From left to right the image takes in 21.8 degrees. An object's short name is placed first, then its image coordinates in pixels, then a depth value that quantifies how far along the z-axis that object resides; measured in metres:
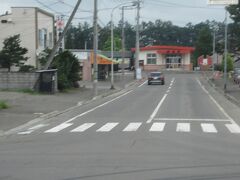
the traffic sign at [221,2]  34.03
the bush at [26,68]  57.53
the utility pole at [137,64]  92.00
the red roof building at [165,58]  138.12
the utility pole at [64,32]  47.45
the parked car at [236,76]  77.12
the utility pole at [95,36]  49.01
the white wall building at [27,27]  64.06
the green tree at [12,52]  58.31
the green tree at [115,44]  164.82
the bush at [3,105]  31.11
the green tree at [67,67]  52.84
